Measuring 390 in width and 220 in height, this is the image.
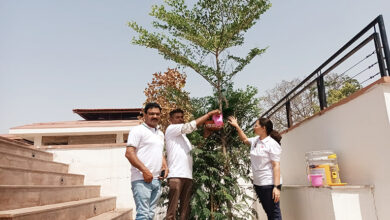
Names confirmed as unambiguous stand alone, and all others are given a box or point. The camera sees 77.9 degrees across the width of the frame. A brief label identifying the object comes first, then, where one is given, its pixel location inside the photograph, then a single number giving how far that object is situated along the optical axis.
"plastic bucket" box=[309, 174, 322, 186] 3.11
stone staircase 2.94
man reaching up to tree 2.94
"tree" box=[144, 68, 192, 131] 8.78
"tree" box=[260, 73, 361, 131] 15.95
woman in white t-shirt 2.99
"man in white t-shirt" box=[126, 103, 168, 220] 2.71
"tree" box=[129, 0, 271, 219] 4.08
